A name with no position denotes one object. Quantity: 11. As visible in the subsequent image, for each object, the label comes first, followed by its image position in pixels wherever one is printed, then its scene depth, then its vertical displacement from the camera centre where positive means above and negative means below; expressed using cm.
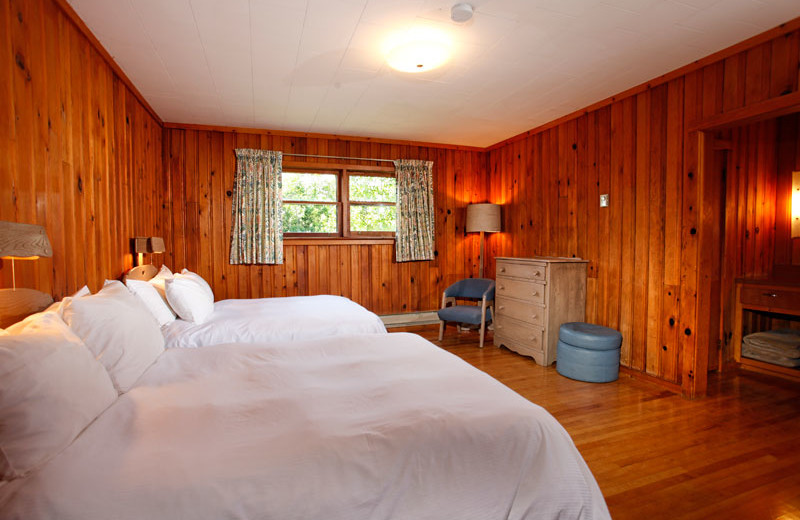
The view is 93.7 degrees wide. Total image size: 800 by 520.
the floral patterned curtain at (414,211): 492 +49
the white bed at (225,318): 237 -50
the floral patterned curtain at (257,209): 433 +45
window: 465 +60
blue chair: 423 -64
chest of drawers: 363 -54
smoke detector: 209 +133
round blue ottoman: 317 -91
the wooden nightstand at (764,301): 322 -48
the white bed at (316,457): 89 -56
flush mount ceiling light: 248 +135
